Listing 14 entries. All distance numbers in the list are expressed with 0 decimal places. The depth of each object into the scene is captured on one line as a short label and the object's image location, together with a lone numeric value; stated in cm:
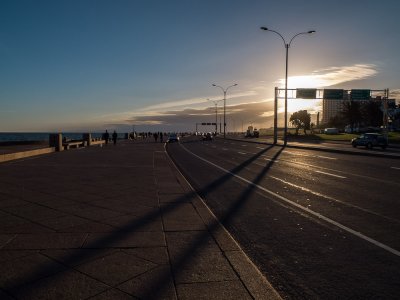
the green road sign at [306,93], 5491
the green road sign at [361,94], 5531
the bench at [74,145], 3543
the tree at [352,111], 11236
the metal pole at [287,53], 4623
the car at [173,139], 6844
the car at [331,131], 9606
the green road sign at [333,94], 5594
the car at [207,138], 8041
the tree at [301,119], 11689
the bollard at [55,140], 3241
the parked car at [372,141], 4016
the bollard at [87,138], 4581
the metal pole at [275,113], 5366
